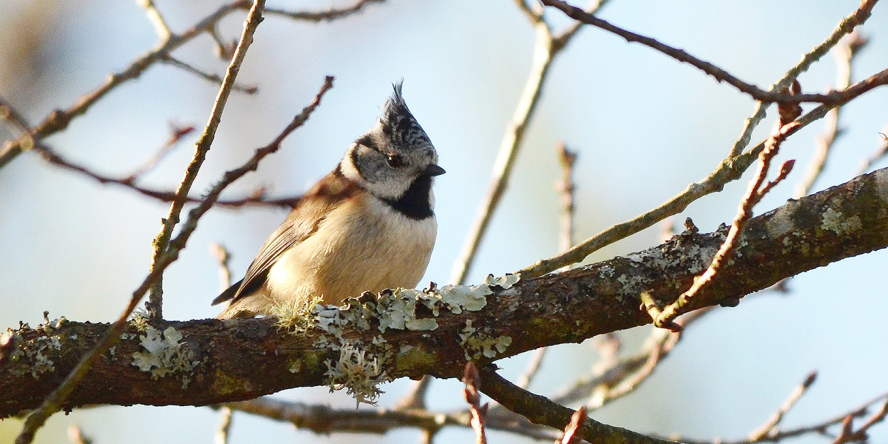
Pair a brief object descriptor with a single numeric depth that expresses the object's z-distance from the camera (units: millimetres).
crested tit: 9273
